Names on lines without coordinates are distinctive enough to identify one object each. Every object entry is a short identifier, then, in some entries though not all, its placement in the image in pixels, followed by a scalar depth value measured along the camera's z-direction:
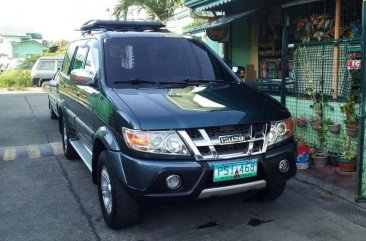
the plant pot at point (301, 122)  6.52
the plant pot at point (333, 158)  5.89
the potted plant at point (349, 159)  5.52
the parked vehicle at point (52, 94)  9.20
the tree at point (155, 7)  18.45
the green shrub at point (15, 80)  22.66
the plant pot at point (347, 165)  5.54
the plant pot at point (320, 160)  5.85
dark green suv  3.44
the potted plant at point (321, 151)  5.87
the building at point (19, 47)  71.62
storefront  5.64
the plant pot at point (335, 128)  5.93
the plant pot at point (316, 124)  6.17
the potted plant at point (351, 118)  5.54
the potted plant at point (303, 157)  5.84
